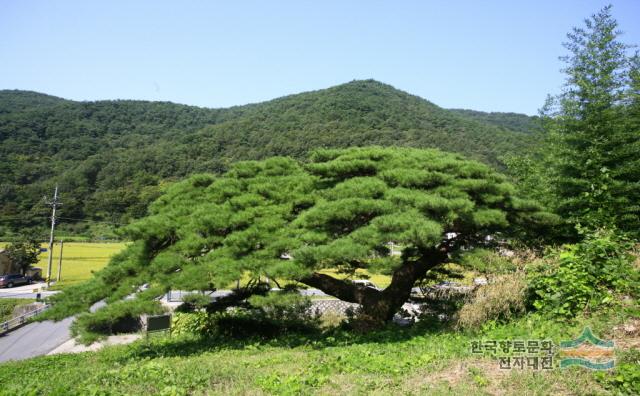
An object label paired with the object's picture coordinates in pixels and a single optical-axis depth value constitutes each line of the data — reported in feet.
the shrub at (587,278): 17.67
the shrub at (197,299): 22.97
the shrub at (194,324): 31.97
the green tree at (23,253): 89.76
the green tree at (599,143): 30.27
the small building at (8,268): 89.81
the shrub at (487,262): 23.07
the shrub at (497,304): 20.54
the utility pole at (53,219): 75.36
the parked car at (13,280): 84.61
